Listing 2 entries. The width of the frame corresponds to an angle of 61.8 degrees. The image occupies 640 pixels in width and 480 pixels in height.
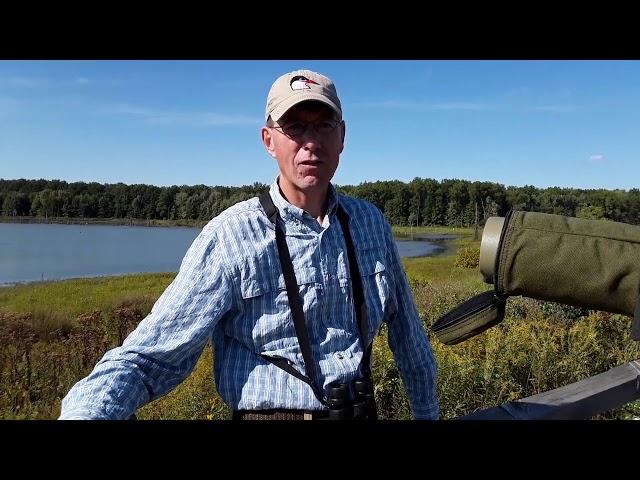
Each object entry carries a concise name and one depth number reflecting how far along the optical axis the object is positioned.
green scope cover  1.01
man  1.61
